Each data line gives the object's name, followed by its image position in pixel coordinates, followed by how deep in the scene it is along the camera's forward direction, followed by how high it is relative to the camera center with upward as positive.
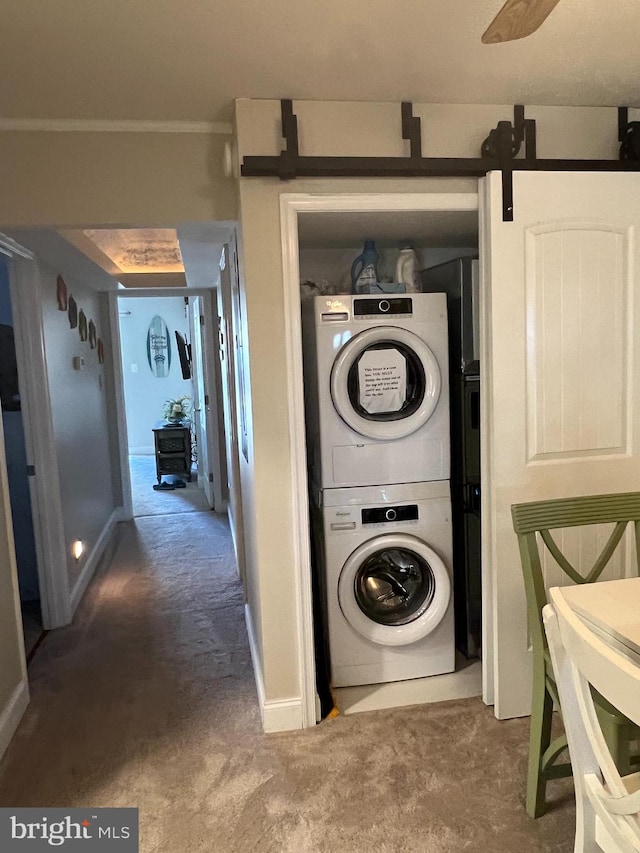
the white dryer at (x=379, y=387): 2.41 -0.06
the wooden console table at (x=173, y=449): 6.69 -0.72
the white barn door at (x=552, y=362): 2.21 +0.01
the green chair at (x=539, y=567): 1.81 -0.61
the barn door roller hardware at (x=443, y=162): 2.11 +0.73
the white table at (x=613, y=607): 1.37 -0.59
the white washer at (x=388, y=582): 2.54 -0.87
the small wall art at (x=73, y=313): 3.99 +0.47
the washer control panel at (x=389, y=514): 2.55 -0.58
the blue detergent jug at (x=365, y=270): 2.61 +0.44
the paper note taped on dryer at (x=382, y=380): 2.46 -0.03
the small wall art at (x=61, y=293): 3.67 +0.55
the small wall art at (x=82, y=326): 4.29 +0.41
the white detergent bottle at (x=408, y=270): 2.64 +0.43
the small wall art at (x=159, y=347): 8.55 +0.48
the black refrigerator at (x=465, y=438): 2.54 -0.30
